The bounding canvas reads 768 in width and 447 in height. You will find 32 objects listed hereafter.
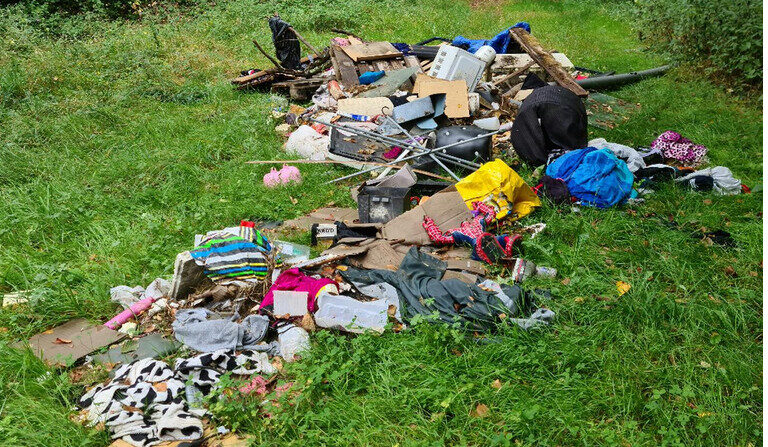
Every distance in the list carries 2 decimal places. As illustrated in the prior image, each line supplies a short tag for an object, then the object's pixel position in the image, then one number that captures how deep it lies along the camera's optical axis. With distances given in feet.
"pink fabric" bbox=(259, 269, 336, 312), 12.33
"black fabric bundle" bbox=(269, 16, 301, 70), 29.22
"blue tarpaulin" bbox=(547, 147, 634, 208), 16.48
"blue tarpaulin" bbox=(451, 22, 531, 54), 31.17
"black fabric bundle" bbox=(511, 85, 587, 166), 19.58
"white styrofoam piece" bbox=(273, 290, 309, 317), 12.09
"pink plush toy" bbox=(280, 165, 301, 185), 19.42
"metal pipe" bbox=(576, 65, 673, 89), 29.68
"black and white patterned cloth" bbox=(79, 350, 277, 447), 9.51
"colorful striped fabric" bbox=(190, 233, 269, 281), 13.07
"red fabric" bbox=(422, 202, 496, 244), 14.97
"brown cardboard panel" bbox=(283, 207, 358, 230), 16.96
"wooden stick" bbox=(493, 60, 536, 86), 28.09
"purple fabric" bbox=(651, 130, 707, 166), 20.58
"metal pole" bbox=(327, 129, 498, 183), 18.90
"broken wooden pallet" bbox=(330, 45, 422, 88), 28.12
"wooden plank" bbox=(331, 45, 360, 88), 27.99
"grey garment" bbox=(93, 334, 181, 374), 11.46
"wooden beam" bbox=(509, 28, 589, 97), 23.88
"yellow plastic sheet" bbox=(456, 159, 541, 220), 15.80
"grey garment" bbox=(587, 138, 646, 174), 18.99
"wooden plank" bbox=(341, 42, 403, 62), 29.32
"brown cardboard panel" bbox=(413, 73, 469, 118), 22.99
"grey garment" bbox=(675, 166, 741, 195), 17.75
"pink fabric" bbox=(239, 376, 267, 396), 10.28
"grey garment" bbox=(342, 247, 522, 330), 11.69
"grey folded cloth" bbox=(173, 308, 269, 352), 11.35
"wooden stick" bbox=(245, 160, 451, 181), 20.20
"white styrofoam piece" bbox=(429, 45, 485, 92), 26.37
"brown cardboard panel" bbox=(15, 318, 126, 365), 11.44
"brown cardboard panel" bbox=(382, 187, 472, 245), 15.34
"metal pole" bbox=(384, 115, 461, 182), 18.49
